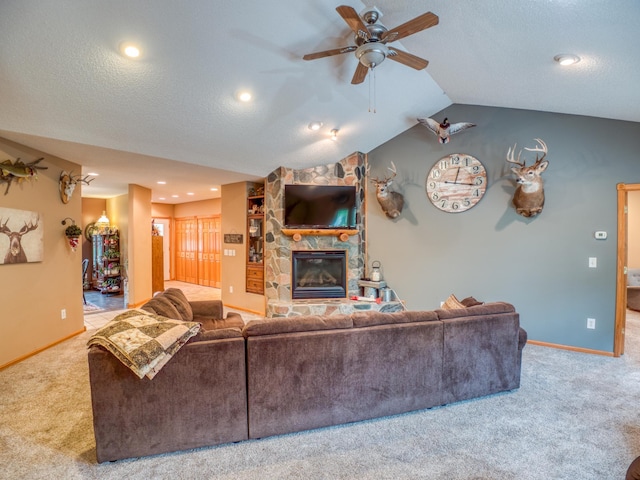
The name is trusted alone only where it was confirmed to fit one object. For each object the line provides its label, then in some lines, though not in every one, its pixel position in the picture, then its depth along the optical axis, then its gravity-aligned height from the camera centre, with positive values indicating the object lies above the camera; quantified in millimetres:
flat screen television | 5301 +439
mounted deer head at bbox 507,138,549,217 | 3893 +560
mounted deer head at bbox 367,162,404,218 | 5109 +546
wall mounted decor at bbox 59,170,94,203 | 4297 +678
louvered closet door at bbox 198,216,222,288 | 8734 -488
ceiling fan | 2211 +1441
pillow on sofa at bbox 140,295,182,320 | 2762 -644
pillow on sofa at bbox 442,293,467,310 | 2984 -688
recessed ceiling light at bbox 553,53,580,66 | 2815 +1522
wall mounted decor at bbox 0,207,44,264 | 3420 -4
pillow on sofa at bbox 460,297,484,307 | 3013 -683
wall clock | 4602 +716
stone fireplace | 5422 -166
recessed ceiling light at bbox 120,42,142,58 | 2668 +1558
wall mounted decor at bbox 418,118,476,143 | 4465 +1450
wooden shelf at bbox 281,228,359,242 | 5305 +6
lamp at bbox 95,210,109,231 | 7646 +285
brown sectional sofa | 1983 -1002
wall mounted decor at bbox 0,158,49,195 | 3375 +706
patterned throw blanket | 1874 -640
